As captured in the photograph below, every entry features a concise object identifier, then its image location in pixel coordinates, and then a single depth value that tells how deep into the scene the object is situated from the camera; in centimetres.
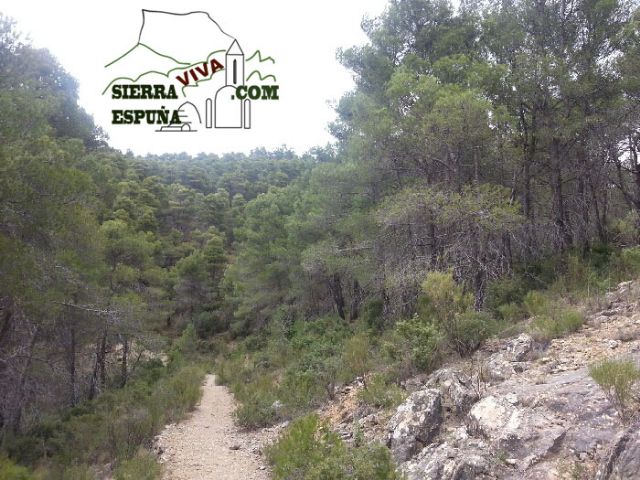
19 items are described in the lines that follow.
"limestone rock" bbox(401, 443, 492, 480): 436
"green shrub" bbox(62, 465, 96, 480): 743
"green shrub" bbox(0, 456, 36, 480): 594
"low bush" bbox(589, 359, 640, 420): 433
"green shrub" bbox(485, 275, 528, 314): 1016
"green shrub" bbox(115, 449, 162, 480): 693
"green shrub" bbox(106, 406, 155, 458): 866
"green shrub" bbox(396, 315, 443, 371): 759
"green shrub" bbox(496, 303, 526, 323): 901
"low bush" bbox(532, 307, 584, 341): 711
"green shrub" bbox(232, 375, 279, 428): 991
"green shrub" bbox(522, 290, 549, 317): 842
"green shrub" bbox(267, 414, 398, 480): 446
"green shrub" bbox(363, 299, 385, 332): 1327
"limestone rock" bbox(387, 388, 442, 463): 538
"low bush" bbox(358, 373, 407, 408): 695
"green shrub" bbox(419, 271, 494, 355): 771
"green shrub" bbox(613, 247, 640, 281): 932
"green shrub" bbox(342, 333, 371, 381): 955
